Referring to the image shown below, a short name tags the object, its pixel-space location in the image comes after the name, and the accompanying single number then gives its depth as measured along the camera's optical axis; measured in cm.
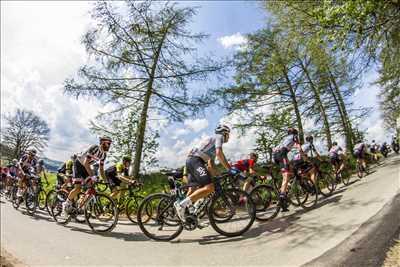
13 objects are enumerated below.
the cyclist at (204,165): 503
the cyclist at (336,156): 1116
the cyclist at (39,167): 1014
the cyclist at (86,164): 661
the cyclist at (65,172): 842
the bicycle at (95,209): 631
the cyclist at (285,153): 672
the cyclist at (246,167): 655
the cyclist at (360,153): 1161
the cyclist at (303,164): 746
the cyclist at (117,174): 754
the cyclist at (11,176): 1299
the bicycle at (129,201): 762
